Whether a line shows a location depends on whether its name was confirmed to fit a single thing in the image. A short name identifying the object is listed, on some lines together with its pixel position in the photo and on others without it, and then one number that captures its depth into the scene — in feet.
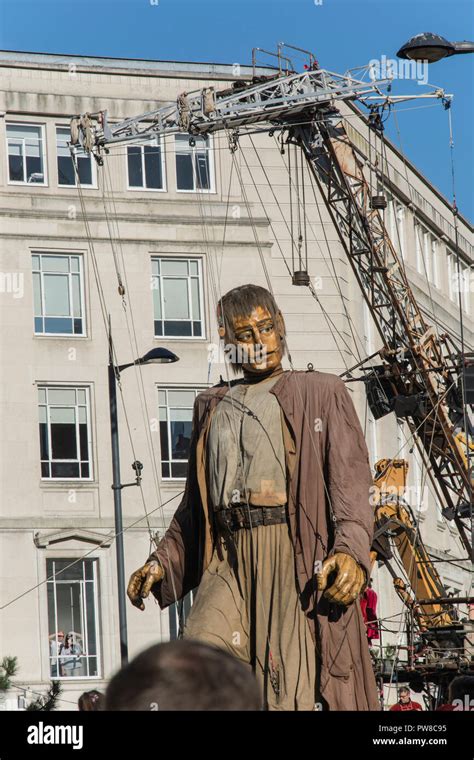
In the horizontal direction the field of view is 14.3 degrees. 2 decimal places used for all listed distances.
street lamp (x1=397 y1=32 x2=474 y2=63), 66.54
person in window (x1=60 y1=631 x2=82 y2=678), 127.03
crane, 93.66
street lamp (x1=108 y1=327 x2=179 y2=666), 76.23
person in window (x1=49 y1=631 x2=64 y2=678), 126.62
